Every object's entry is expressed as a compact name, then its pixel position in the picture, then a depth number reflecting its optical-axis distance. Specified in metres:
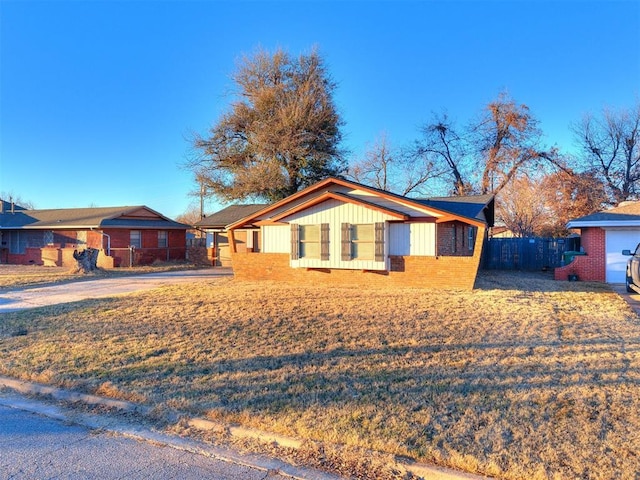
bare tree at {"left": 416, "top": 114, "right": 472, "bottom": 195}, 35.20
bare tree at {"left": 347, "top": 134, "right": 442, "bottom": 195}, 35.34
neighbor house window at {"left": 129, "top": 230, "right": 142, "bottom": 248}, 26.05
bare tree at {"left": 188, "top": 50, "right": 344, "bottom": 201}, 25.22
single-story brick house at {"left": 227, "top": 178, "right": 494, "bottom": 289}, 13.40
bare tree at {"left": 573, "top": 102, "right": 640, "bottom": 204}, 30.78
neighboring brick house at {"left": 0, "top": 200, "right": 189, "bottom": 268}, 25.06
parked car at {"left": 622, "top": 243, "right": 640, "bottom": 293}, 10.71
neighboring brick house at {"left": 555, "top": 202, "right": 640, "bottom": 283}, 15.61
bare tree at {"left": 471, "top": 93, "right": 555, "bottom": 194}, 32.56
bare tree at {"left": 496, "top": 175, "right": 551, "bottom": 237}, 31.39
